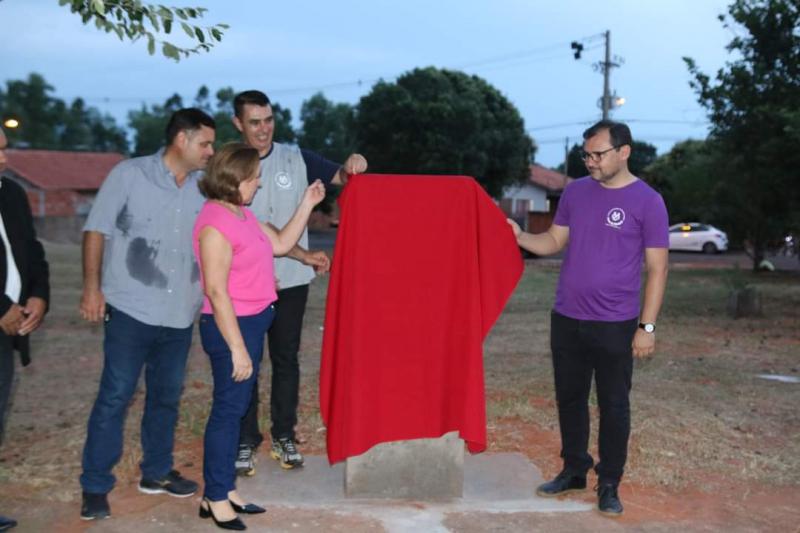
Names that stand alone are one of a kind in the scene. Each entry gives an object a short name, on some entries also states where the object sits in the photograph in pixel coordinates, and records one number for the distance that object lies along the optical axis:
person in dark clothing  4.11
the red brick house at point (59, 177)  53.12
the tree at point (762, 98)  12.27
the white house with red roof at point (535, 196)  61.38
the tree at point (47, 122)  81.31
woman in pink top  3.92
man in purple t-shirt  4.52
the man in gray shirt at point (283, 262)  4.92
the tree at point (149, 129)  72.39
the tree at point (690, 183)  23.30
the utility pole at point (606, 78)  38.09
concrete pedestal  4.62
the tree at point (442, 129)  39.25
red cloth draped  4.47
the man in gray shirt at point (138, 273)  4.30
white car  37.41
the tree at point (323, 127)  70.56
